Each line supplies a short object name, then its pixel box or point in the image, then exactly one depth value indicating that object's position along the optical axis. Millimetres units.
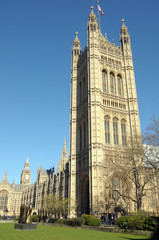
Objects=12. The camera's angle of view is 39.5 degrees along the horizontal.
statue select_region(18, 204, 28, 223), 19609
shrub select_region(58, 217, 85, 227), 22844
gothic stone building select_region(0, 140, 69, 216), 54994
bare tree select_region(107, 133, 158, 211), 23669
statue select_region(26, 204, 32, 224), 19636
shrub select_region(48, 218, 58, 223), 30806
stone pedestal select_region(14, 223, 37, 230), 18312
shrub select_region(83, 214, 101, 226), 22344
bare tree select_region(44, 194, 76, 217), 39531
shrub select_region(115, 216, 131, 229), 17830
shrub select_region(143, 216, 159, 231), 15522
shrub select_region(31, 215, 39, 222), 33688
